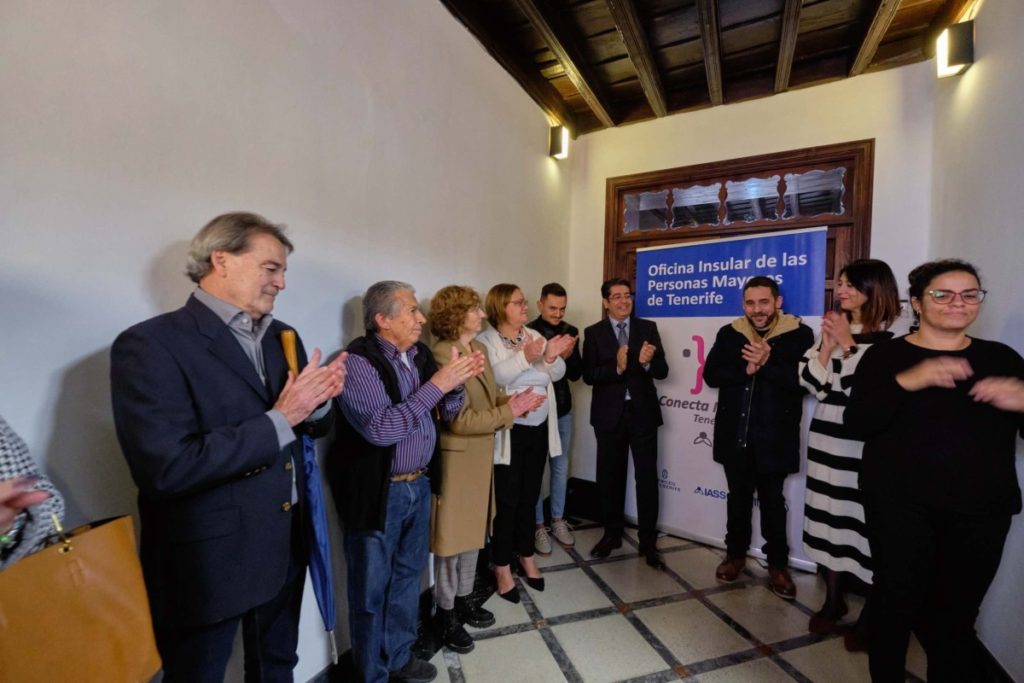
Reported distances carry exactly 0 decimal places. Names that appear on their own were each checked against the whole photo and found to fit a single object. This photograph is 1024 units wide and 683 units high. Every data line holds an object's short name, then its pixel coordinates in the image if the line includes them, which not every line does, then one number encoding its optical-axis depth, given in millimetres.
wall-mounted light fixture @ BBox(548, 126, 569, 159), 3289
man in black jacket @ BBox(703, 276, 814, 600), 2320
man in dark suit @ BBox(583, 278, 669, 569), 2725
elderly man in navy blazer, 924
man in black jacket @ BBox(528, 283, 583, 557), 2812
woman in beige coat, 1836
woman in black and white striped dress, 1854
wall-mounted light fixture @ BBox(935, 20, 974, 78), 2113
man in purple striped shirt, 1483
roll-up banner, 2793
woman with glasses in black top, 1283
